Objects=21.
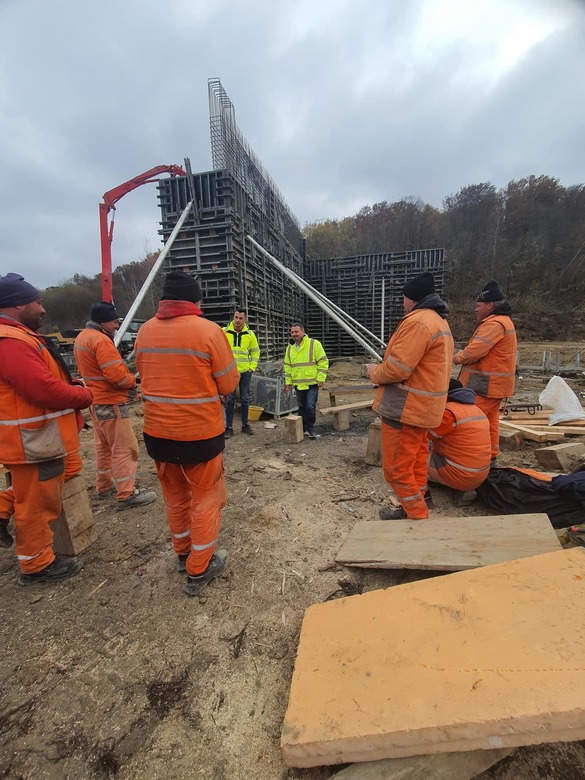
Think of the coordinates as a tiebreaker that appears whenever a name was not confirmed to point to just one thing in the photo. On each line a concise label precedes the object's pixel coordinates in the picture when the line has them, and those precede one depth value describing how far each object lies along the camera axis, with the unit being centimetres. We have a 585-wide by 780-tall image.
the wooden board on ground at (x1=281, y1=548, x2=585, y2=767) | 119
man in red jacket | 221
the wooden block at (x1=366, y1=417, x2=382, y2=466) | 459
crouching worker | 318
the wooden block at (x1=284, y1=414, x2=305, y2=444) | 560
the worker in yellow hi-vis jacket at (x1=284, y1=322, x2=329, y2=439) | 564
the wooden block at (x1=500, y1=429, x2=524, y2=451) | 512
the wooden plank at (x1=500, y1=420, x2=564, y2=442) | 507
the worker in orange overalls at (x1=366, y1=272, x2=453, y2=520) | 273
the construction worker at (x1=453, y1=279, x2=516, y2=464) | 403
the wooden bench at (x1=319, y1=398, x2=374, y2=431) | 639
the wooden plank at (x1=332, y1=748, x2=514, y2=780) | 123
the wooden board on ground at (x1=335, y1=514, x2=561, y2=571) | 229
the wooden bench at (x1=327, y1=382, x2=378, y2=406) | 652
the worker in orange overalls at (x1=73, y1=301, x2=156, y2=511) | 340
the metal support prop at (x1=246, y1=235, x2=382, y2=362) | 909
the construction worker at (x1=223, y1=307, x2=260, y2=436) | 605
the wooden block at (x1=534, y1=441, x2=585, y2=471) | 417
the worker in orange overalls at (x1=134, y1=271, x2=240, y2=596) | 219
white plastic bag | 555
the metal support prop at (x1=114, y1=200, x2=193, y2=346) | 750
